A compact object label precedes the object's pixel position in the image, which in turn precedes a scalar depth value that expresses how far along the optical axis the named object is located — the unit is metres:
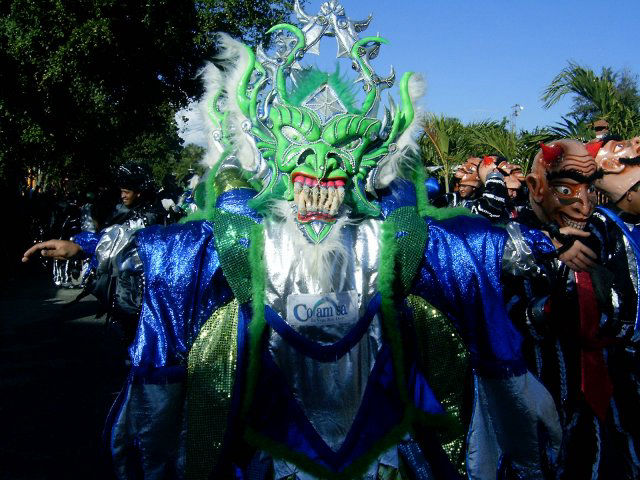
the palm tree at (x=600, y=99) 8.52
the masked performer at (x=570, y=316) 2.69
